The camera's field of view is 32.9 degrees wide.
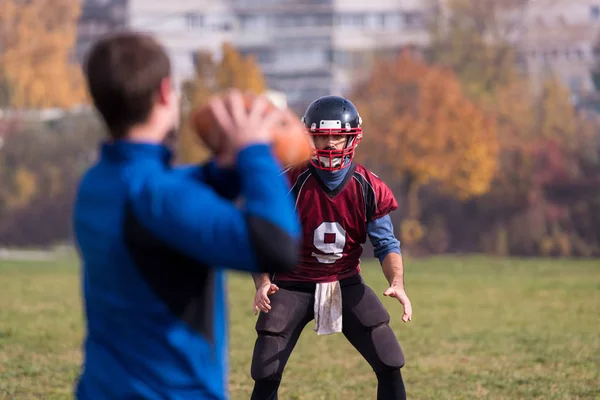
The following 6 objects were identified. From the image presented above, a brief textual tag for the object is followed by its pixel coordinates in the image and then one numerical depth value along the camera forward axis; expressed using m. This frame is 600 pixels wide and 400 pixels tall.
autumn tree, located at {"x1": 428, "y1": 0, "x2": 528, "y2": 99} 66.62
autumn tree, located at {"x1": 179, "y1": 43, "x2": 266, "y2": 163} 53.56
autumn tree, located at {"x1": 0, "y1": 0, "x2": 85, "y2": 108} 70.25
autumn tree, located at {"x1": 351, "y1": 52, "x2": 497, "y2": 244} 48.44
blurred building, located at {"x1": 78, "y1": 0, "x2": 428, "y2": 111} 89.81
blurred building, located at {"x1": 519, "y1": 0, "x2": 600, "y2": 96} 70.62
